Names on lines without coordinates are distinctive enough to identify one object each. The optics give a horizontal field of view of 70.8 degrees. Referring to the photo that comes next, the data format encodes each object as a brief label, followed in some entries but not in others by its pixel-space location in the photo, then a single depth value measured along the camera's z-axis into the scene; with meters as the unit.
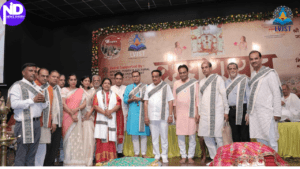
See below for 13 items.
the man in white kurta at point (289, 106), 4.11
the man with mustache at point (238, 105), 3.11
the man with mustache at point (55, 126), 3.13
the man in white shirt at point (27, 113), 2.43
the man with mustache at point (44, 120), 2.91
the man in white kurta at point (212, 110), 3.22
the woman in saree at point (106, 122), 3.43
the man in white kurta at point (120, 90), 4.08
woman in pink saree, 3.39
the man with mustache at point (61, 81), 4.01
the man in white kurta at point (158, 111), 3.52
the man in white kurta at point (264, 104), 2.67
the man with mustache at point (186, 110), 3.47
